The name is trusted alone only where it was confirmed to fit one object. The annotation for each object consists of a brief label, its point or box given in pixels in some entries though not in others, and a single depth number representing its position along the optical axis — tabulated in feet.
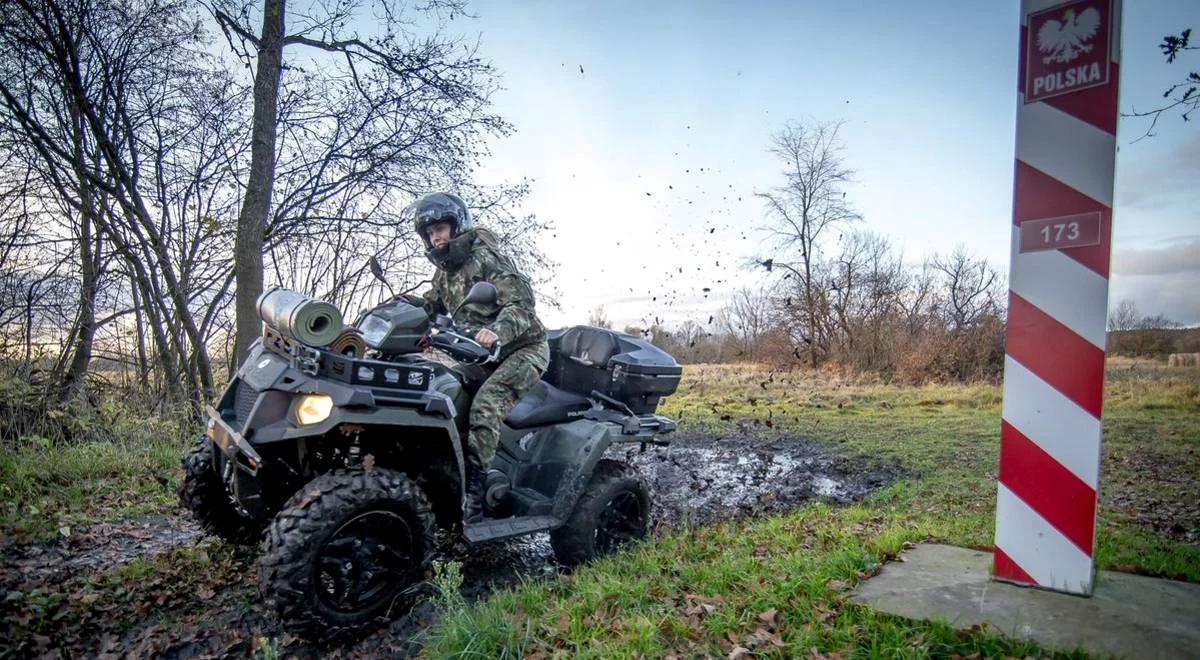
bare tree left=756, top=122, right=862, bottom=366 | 64.95
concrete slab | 6.23
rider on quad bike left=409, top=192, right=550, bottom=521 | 12.60
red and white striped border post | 7.48
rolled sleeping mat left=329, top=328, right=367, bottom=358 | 10.30
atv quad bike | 9.47
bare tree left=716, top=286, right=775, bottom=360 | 60.70
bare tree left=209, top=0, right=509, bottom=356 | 27.43
